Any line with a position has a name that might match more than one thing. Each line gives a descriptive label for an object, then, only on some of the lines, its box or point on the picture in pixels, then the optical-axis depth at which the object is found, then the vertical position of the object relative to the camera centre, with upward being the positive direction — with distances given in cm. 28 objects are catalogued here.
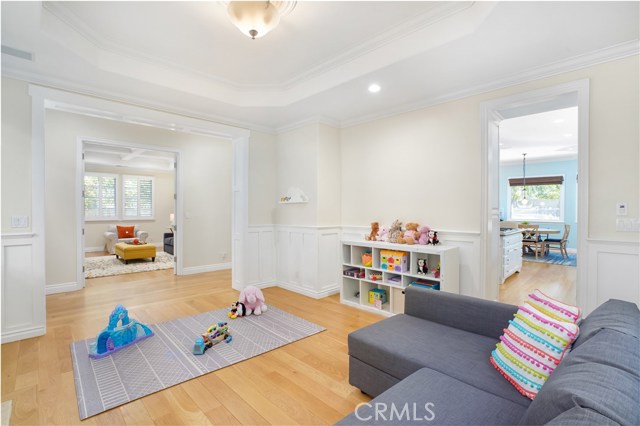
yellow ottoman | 667 -87
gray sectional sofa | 86 -79
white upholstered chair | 798 -68
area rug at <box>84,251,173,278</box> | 589 -115
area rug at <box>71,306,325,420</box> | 210 -122
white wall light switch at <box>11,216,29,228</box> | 289 -9
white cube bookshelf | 321 -71
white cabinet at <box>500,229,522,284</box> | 502 -71
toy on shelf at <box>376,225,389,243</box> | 384 -29
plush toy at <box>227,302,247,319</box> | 351 -114
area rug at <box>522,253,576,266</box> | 688 -113
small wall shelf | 451 +23
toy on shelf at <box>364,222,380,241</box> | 401 -26
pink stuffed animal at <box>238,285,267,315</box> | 356 -104
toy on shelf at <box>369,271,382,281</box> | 376 -79
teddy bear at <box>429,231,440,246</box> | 349 -30
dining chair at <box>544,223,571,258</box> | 761 -77
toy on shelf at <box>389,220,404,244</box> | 367 -26
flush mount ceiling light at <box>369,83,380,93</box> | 325 +134
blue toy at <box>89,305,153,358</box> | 262 -111
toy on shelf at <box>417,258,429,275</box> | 341 -62
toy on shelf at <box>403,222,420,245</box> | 355 -26
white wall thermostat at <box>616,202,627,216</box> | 248 +2
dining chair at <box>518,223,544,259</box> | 747 -66
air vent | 256 +136
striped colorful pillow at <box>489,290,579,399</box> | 138 -64
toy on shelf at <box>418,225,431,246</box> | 354 -28
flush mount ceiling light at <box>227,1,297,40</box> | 209 +137
